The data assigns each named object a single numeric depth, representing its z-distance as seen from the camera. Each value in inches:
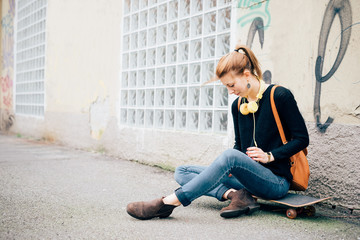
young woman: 93.4
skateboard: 97.1
